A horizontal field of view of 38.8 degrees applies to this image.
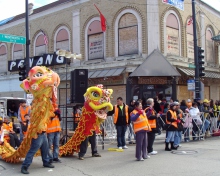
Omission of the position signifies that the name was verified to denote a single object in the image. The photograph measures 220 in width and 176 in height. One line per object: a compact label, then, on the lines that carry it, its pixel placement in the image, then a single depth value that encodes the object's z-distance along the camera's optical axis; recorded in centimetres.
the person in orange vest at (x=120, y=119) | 1062
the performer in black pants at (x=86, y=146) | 890
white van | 1615
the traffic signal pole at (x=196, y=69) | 1529
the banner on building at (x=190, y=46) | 2083
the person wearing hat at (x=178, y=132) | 1018
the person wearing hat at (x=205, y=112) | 1325
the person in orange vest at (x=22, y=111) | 1166
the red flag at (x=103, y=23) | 1975
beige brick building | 1862
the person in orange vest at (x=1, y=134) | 902
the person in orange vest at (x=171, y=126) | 1004
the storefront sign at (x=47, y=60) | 2180
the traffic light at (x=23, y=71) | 1592
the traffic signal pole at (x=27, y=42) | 1554
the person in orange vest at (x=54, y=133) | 839
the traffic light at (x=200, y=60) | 1533
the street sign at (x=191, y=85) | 1530
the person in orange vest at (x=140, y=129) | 847
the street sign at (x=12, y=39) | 1469
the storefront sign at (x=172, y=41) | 1937
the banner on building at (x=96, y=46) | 2052
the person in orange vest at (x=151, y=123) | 948
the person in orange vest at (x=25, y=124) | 1016
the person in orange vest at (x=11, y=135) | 1012
